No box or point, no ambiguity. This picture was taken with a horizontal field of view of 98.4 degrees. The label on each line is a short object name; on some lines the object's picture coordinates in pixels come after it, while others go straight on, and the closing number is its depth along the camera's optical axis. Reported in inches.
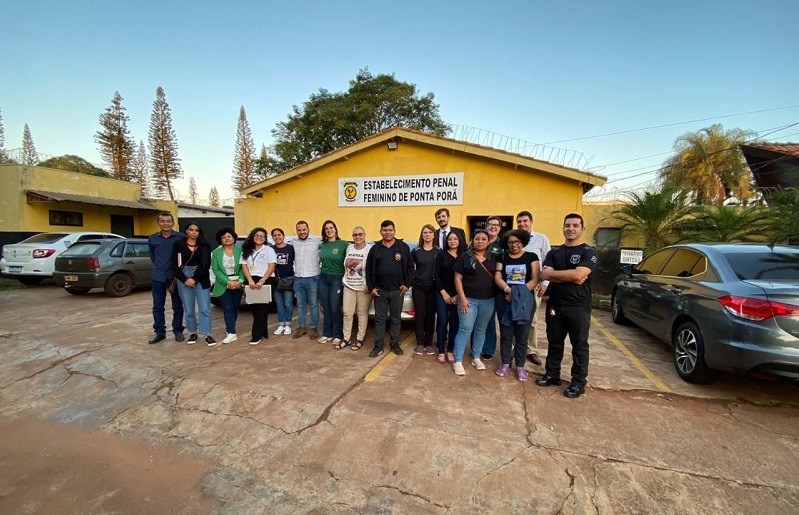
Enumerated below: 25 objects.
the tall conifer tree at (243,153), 1481.3
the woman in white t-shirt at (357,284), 182.2
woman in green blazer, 190.4
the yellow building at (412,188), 350.3
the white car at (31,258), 387.2
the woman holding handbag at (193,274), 188.2
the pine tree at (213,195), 2845.0
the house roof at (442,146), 330.0
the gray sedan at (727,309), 119.4
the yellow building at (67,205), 544.4
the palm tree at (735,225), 326.3
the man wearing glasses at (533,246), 171.2
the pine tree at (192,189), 2748.5
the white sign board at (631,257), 284.8
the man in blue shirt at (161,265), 193.9
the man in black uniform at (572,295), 133.6
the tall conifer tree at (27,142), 1603.1
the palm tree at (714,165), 763.4
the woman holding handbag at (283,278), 203.5
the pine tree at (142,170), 1374.1
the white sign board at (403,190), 386.9
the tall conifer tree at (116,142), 1189.7
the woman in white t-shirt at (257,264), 196.7
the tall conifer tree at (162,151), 1250.6
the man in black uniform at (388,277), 172.4
